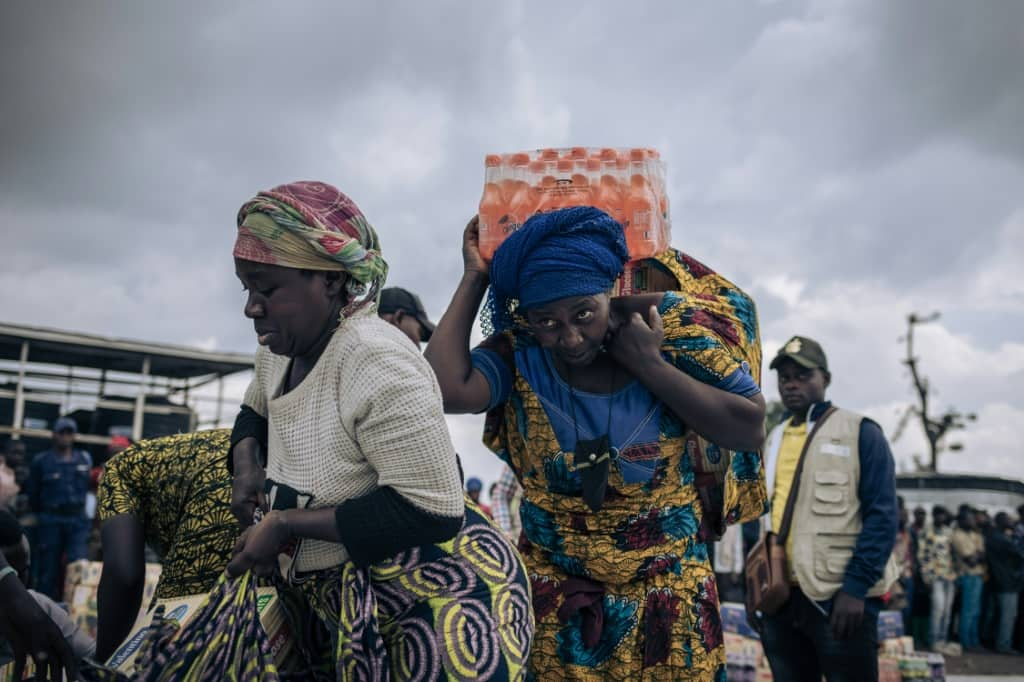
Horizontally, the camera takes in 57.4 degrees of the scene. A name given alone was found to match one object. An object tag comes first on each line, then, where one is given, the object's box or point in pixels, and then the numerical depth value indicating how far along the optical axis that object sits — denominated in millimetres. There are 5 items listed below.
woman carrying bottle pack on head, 2482
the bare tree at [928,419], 32188
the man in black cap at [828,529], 4332
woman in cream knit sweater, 1883
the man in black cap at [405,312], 4384
